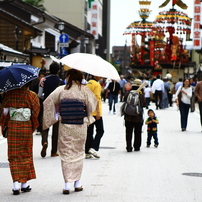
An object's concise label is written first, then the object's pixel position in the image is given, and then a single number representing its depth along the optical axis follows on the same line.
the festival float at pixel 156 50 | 66.12
